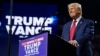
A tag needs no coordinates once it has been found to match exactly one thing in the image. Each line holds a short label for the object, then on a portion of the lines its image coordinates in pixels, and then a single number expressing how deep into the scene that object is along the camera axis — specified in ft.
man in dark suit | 18.47
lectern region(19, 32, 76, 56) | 14.36
